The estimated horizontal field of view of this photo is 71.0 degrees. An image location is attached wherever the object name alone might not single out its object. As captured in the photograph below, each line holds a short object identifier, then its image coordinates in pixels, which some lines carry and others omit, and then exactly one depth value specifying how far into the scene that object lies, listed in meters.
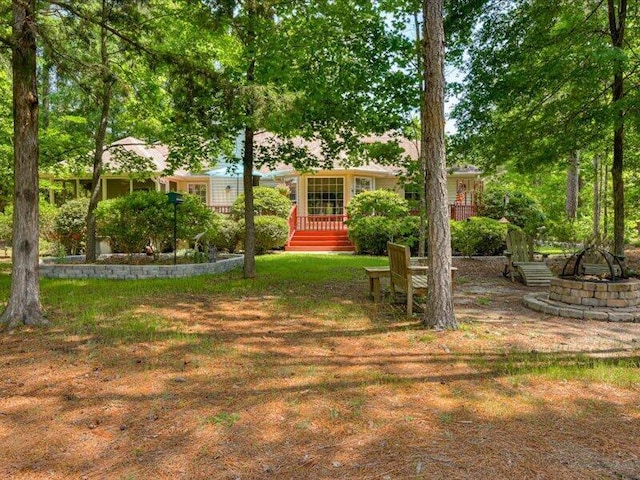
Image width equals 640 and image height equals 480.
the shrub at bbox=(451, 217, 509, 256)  14.25
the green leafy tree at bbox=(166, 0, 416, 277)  8.06
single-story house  18.20
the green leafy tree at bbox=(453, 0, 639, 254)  9.67
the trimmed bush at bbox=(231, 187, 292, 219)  16.65
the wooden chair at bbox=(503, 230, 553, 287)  9.24
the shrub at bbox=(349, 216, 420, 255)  14.36
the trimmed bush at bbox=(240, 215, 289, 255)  15.42
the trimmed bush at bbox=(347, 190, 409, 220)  15.55
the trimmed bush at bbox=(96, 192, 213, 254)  10.48
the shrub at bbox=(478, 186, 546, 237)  17.83
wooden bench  6.01
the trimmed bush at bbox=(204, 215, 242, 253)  15.24
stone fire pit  6.02
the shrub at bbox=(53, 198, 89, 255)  14.43
